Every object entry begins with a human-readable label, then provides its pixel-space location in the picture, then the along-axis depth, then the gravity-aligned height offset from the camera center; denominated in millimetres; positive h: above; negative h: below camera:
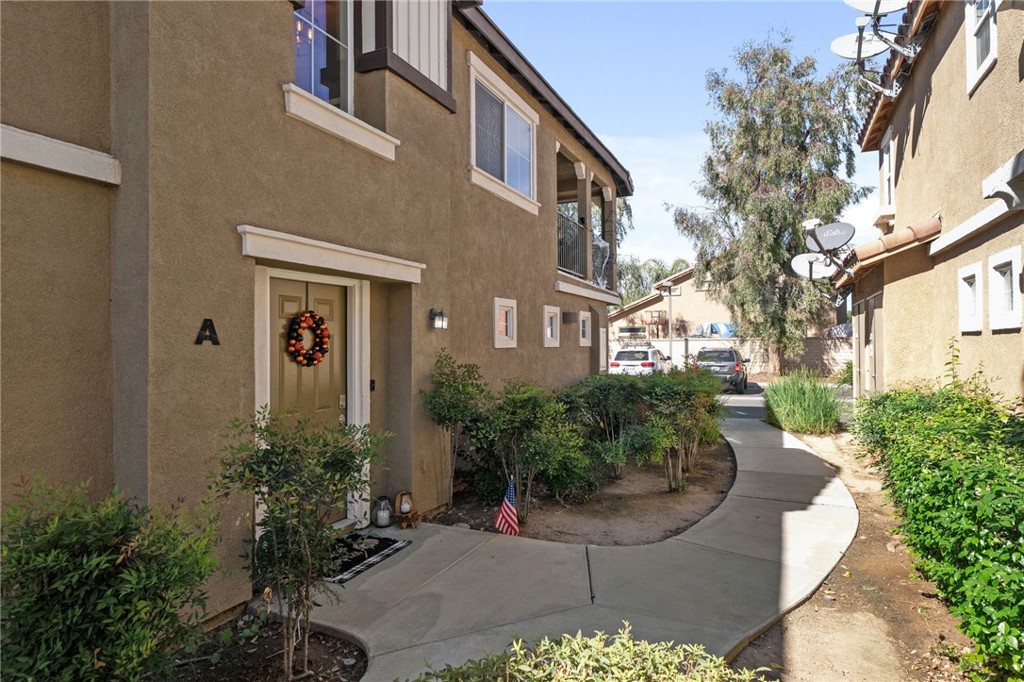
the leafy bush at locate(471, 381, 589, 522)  6094 -913
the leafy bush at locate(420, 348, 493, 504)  6199 -477
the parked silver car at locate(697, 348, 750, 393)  22156 -628
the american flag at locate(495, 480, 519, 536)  5898 -1701
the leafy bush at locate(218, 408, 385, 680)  3193 -796
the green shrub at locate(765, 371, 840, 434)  11742 -1165
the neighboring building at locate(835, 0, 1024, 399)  5805 +1713
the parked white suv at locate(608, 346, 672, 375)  22141 -459
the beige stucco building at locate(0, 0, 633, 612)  3369 +877
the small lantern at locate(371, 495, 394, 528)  5832 -1617
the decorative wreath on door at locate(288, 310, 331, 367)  5066 +102
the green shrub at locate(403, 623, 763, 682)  2367 -1306
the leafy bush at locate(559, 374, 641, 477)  8594 -847
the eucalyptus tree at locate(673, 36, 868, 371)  25859 +7964
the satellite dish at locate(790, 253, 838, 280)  11732 +1616
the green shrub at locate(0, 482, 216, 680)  2289 -959
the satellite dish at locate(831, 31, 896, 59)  9195 +4781
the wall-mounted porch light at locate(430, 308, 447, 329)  6504 +342
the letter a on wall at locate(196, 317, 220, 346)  3883 +115
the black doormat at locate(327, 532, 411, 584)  4742 -1769
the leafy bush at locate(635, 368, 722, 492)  7910 -926
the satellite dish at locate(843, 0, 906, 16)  8234 +4780
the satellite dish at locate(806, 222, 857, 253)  10789 +2087
